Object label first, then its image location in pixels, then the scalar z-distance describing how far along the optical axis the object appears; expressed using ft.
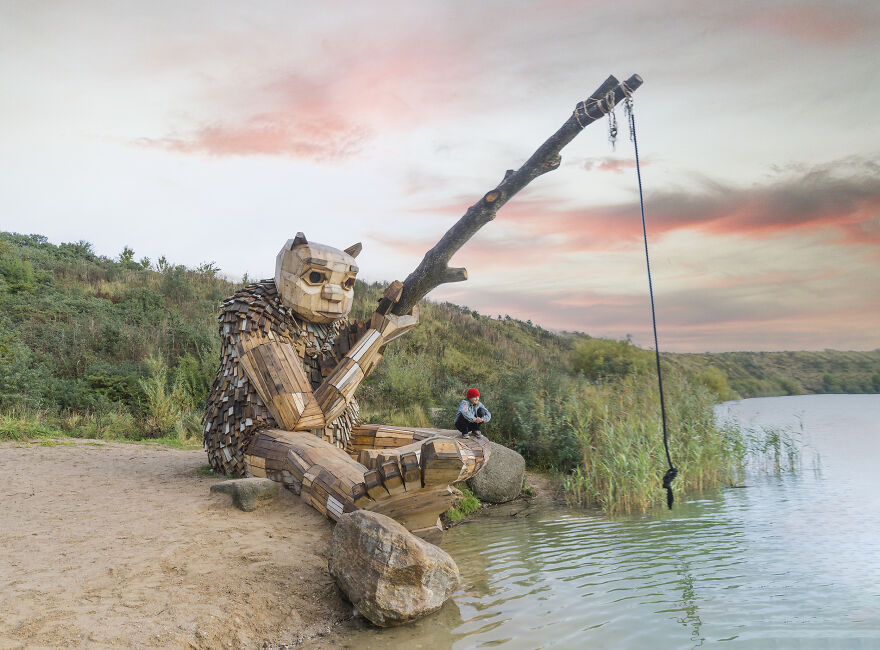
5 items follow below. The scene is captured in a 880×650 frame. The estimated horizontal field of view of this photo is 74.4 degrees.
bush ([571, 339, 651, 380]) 49.06
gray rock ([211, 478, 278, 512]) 15.43
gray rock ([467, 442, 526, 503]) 23.89
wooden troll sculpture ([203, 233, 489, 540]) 15.40
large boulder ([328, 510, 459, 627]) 11.47
